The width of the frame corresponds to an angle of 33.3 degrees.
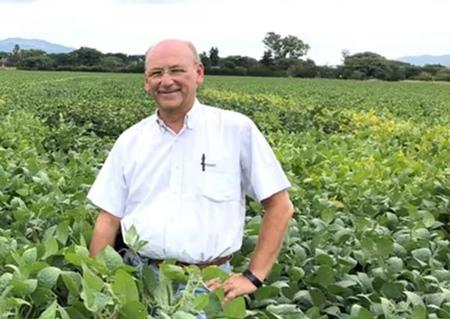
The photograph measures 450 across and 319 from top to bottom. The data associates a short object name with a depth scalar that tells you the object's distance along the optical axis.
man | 2.69
